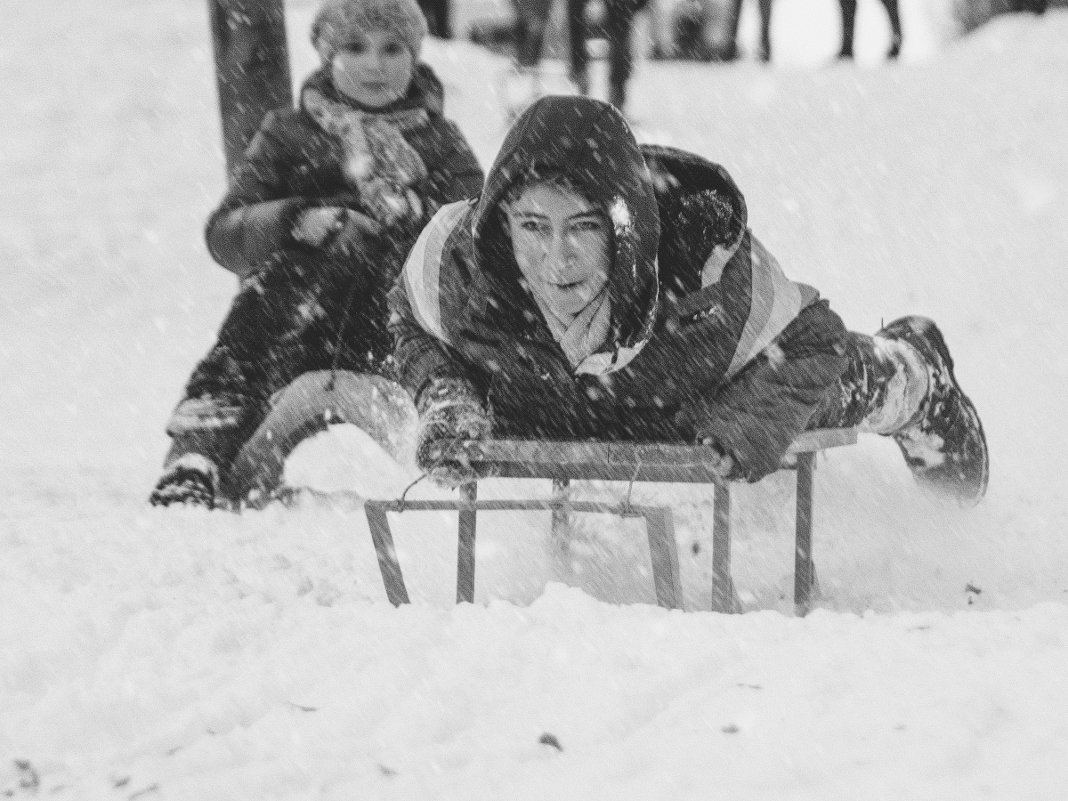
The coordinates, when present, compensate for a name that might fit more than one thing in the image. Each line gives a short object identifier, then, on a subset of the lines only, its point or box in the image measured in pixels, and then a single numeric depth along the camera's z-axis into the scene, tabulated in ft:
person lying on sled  19.86
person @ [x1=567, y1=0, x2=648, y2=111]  60.18
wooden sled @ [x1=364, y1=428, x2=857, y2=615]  19.01
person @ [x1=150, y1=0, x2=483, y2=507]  28.37
